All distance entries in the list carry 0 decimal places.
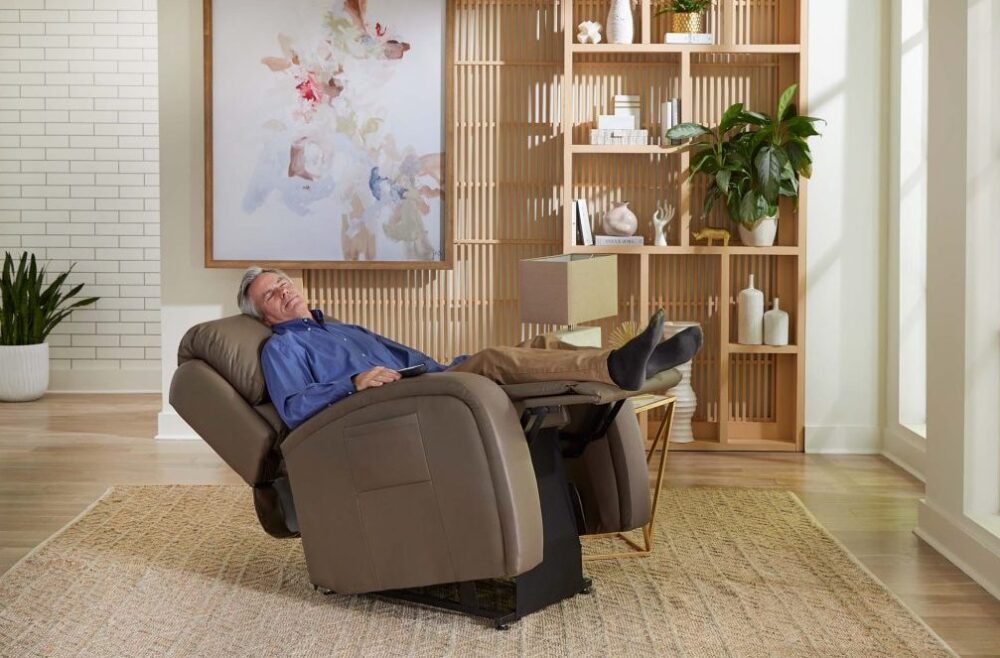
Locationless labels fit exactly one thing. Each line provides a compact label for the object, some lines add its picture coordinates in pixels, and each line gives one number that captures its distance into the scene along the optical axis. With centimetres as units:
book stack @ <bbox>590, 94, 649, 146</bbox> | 608
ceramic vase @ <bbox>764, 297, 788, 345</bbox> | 607
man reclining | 316
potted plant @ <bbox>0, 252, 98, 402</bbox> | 760
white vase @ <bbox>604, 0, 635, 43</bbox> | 600
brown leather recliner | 325
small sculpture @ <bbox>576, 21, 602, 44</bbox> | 600
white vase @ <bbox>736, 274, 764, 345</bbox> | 608
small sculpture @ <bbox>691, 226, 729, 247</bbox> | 607
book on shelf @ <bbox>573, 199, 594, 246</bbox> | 609
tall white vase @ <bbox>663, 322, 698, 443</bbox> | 609
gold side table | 408
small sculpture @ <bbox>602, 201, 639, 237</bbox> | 609
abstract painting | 611
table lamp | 461
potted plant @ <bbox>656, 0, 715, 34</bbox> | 600
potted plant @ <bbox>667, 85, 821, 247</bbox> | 586
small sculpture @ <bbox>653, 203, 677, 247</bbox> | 611
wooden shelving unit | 607
